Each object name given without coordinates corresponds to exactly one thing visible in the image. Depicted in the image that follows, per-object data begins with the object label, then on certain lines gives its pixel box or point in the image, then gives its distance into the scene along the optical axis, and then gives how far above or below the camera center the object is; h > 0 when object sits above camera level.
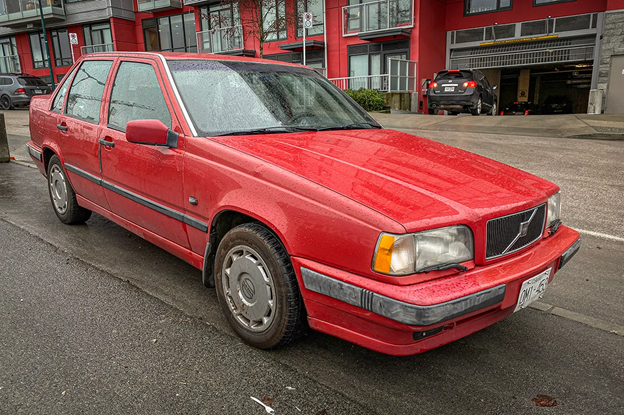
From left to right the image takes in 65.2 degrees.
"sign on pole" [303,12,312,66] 15.24 +1.71
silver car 24.02 -0.25
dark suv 18.44 -0.76
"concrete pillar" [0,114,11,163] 8.63 -1.05
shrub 19.98 -1.00
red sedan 2.19 -0.66
